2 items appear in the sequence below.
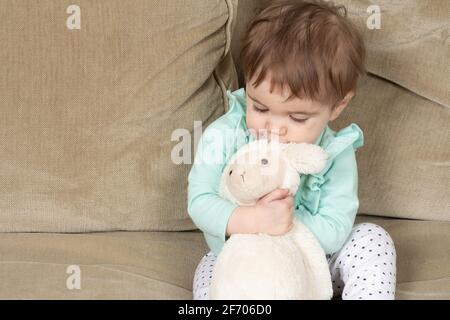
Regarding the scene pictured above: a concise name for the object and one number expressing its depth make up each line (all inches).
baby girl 55.1
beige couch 60.8
